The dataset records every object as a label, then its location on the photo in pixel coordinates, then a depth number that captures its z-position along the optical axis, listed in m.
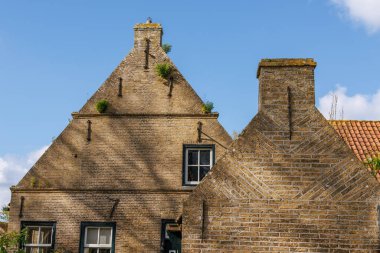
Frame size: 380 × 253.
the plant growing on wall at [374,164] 10.87
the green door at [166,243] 13.95
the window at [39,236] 14.35
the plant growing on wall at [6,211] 14.75
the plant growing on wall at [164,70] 15.52
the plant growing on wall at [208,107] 15.01
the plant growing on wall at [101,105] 15.24
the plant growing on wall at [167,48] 16.31
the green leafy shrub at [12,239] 12.85
